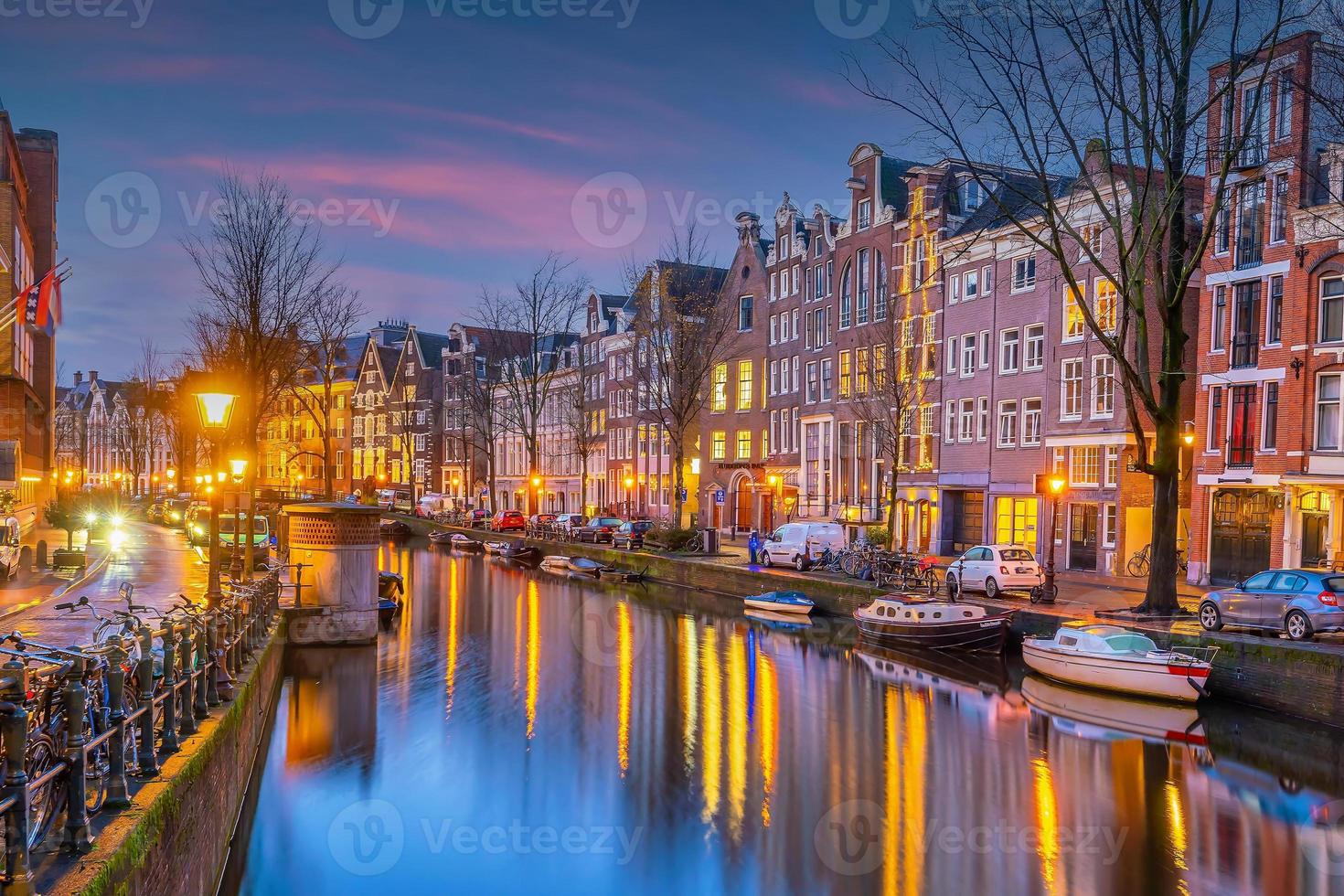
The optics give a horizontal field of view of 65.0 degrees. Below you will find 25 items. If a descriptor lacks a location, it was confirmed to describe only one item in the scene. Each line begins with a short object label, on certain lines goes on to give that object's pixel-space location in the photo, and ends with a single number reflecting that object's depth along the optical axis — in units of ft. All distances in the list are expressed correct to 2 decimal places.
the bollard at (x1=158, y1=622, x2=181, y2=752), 32.73
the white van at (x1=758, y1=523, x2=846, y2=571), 142.72
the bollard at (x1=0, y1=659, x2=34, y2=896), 20.10
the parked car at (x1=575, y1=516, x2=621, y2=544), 198.18
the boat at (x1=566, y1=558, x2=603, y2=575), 169.78
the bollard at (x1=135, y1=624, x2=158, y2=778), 29.76
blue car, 72.74
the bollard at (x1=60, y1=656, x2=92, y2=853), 23.11
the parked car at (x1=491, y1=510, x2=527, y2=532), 228.84
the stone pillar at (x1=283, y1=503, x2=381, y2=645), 91.45
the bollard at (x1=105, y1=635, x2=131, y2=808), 26.40
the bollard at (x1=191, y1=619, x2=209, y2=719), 38.29
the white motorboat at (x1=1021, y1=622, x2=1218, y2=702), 73.31
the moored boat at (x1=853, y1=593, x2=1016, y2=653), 96.69
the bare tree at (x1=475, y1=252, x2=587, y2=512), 219.20
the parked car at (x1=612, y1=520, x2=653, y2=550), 182.80
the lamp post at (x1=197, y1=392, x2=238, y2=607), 58.65
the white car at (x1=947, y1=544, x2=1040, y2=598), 107.45
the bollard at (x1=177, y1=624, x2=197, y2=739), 35.53
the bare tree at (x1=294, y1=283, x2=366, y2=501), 190.93
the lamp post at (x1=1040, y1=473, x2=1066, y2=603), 100.83
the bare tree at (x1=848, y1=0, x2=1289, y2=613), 83.71
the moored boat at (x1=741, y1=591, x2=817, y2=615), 120.10
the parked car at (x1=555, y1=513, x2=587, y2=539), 204.13
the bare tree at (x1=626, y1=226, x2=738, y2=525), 175.94
